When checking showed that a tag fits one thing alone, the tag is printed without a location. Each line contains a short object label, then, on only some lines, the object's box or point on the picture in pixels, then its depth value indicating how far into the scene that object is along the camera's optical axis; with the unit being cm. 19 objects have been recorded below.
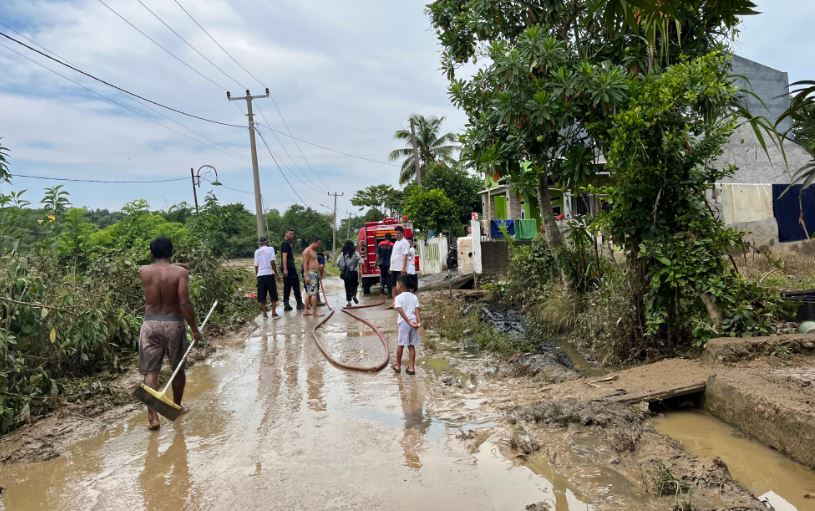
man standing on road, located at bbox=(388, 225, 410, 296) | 1242
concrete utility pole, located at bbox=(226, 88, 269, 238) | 2796
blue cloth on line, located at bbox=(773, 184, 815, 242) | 1814
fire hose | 803
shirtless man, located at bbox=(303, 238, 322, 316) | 1327
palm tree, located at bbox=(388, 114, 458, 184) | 4209
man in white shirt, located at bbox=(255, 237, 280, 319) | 1291
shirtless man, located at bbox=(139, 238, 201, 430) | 591
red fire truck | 1916
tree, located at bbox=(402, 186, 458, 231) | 2862
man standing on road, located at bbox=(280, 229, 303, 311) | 1312
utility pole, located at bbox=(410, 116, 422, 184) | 3881
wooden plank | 566
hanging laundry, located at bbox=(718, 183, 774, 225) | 1898
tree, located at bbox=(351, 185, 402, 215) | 5151
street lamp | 3178
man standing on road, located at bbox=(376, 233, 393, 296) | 1549
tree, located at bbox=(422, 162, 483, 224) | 3531
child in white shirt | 755
